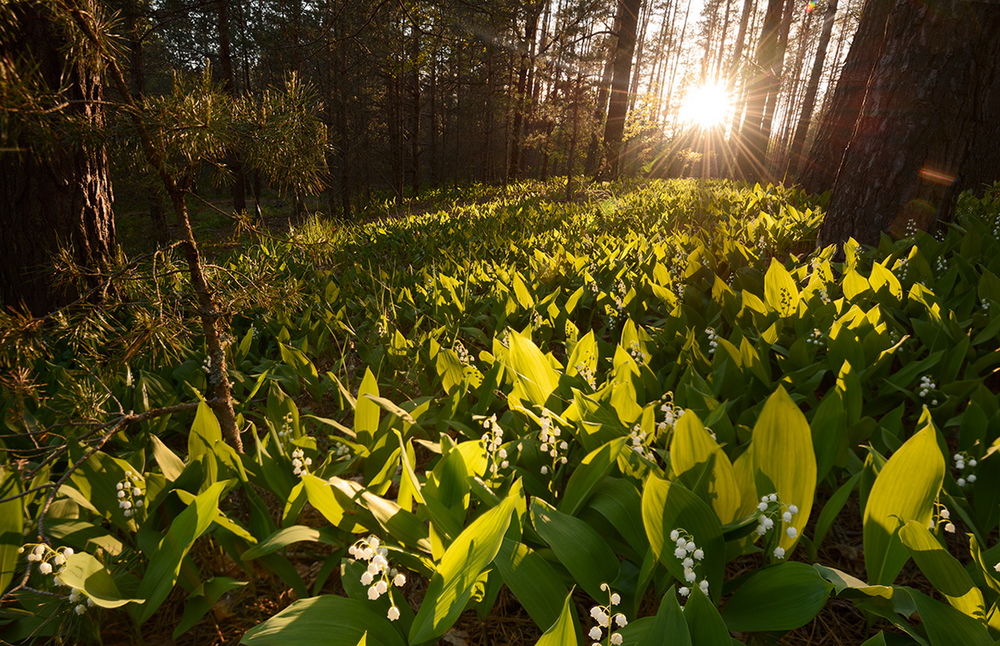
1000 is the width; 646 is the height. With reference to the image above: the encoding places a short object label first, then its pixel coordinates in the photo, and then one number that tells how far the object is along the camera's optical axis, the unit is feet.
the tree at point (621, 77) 37.84
